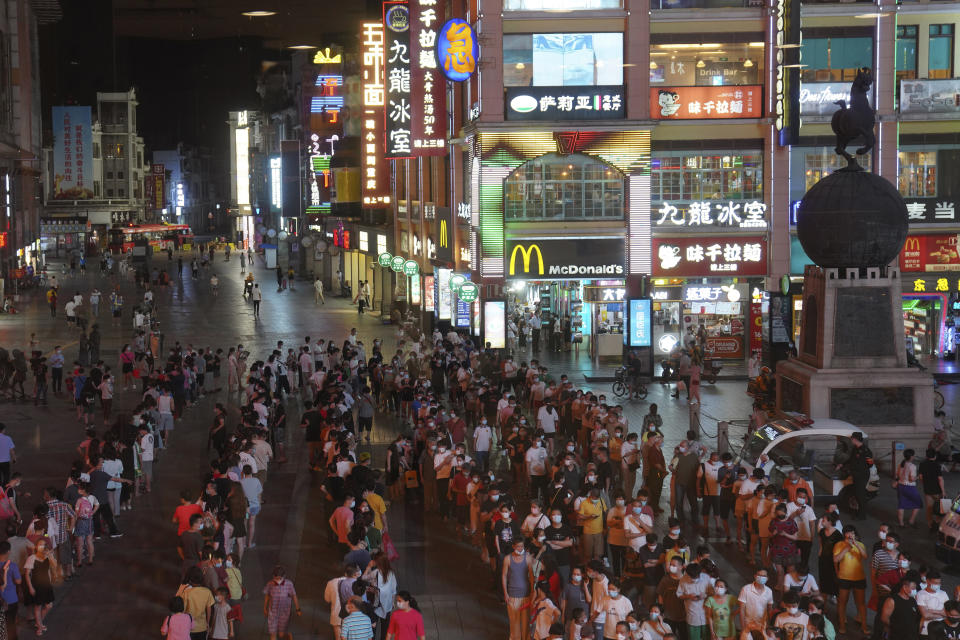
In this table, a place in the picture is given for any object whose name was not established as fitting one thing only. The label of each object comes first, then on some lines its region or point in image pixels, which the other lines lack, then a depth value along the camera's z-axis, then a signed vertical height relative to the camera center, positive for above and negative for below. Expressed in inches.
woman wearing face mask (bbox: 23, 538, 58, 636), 620.7 -180.7
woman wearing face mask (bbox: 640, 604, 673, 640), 497.0 -167.9
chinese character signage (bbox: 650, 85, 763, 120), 1566.2 +154.3
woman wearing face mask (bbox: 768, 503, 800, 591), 646.5 -173.9
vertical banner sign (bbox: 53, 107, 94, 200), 4015.8 +276.5
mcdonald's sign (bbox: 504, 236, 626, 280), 1572.3 -45.9
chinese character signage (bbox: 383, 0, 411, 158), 1871.3 +223.7
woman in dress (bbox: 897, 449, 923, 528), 791.1 -180.1
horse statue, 1052.5 +87.9
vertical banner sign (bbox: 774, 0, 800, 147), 1487.5 +183.5
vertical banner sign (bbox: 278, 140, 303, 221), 3513.8 +148.9
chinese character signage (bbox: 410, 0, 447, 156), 1787.6 +200.3
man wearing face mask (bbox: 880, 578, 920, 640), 530.6 -175.3
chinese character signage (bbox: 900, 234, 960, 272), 1598.2 -47.5
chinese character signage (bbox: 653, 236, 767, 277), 1592.0 -48.0
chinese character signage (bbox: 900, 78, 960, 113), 1561.3 +157.5
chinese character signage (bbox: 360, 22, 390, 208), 2142.0 +193.8
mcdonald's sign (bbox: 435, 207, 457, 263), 1820.9 -13.3
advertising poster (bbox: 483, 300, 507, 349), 1587.1 -131.8
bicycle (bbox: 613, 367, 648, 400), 1392.7 -193.4
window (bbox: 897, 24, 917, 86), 1592.0 +219.0
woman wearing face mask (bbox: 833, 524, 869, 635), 616.7 -180.7
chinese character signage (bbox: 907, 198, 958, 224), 1588.3 +8.2
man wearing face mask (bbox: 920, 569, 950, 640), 530.3 -170.3
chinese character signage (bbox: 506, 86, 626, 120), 1552.7 +155.5
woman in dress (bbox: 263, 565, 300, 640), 574.9 -179.1
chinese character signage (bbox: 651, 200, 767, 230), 1585.9 +9.0
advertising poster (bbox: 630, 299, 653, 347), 1549.0 -132.1
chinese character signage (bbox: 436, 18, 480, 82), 1542.8 +223.2
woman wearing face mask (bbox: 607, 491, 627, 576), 670.5 -172.8
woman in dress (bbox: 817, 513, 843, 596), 632.4 -176.7
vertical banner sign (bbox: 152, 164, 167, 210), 6063.0 +212.0
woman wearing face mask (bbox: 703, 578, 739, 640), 544.1 -177.3
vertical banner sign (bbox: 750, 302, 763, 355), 1656.0 -137.1
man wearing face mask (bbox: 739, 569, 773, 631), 533.3 -171.1
